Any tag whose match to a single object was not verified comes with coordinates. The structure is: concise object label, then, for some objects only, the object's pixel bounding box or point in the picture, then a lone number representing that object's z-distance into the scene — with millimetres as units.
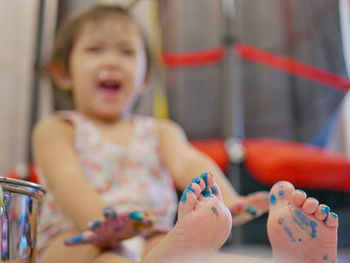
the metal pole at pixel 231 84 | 977
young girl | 579
